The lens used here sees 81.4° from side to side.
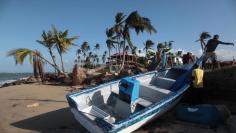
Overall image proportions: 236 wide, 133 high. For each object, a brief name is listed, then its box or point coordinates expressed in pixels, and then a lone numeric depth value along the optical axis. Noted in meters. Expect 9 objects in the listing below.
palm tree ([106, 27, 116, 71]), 22.20
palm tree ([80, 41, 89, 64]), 46.71
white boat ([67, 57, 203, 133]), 3.76
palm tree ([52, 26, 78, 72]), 14.32
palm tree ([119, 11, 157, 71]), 14.94
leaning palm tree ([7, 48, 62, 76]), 12.89
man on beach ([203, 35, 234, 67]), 6.31
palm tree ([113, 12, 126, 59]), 15.92
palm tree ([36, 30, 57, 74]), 14.29
